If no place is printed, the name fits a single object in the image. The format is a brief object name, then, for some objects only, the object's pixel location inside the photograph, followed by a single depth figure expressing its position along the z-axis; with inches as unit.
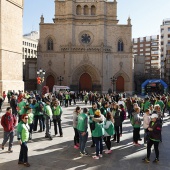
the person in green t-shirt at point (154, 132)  310.5
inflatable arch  1576.5
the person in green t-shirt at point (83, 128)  339.3
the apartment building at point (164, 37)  2925.7
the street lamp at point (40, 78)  1030.8
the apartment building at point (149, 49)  3321.9
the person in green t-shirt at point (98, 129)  328.8
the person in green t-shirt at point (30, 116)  397.7
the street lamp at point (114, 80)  1641.2
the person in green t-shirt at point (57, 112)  443.6
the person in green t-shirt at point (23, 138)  303.3
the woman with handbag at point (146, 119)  383.6
